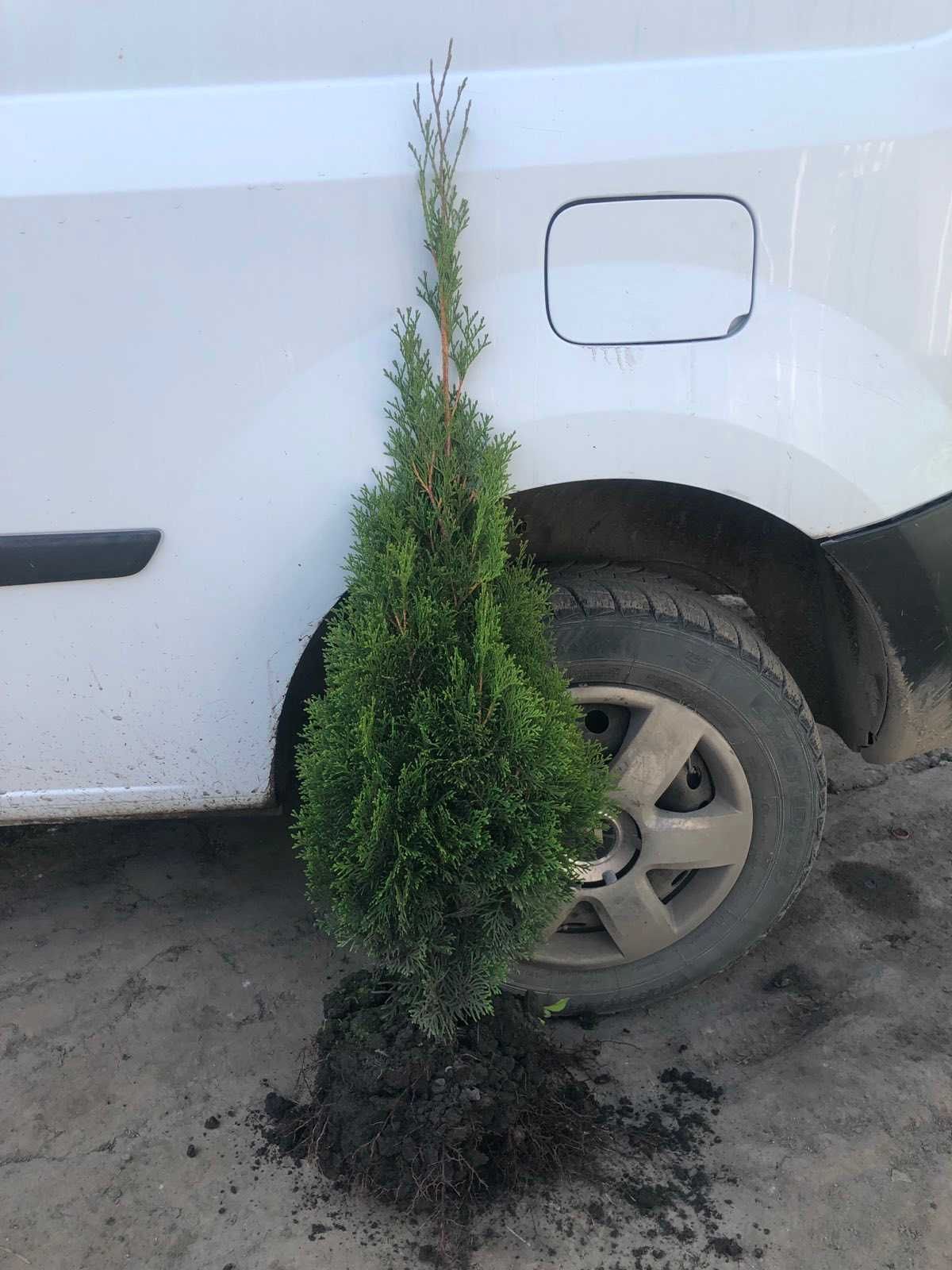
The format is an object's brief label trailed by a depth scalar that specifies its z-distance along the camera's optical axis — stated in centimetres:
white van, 176
